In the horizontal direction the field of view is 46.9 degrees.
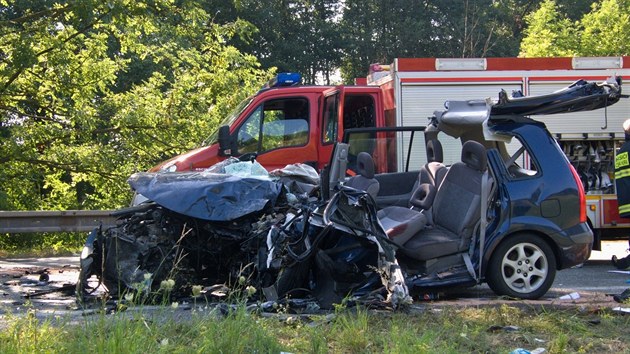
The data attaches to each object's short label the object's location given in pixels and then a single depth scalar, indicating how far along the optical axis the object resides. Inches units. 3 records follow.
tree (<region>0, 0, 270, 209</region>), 534.0
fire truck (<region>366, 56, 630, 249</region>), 432.5
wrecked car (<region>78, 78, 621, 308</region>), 242.5
